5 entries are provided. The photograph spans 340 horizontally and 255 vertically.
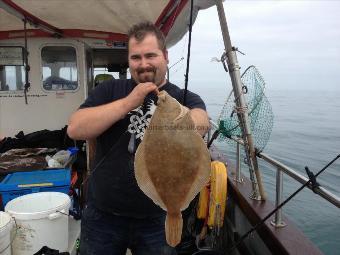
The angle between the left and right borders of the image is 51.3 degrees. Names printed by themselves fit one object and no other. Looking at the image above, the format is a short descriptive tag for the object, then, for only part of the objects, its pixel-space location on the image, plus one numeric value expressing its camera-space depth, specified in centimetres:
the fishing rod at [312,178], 233
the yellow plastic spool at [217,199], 406
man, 228
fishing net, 368
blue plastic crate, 395
